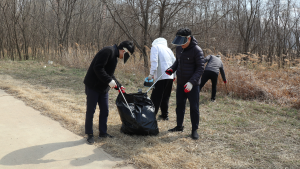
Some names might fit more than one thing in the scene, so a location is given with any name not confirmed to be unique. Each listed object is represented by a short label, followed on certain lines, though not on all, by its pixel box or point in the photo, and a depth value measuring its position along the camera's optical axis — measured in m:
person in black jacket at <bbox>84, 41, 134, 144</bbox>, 3.41
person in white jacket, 4.74
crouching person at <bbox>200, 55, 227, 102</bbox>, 6.58
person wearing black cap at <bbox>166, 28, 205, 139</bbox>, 3.83
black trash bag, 3.88
